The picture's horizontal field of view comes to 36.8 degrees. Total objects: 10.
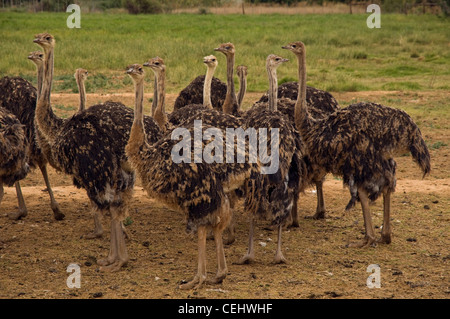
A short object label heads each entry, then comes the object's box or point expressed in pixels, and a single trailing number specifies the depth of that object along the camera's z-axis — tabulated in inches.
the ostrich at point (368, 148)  269.7
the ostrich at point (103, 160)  247.3
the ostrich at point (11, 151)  269.9
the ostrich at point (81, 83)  308.7
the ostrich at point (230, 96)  346.3
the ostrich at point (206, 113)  274.2
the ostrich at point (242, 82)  375.9
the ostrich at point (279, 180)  238.2
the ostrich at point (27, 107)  311.6
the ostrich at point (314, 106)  303.9
